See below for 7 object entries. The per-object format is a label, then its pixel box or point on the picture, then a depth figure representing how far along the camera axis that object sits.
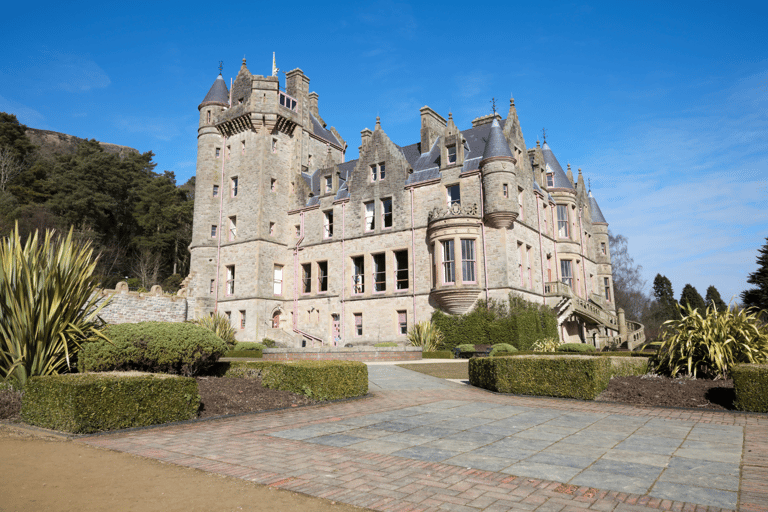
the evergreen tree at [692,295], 66.38
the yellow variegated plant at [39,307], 8.86
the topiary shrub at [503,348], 23.42
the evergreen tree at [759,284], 41.12
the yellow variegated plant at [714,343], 11.26
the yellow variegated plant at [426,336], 28.14
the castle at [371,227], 29.16
